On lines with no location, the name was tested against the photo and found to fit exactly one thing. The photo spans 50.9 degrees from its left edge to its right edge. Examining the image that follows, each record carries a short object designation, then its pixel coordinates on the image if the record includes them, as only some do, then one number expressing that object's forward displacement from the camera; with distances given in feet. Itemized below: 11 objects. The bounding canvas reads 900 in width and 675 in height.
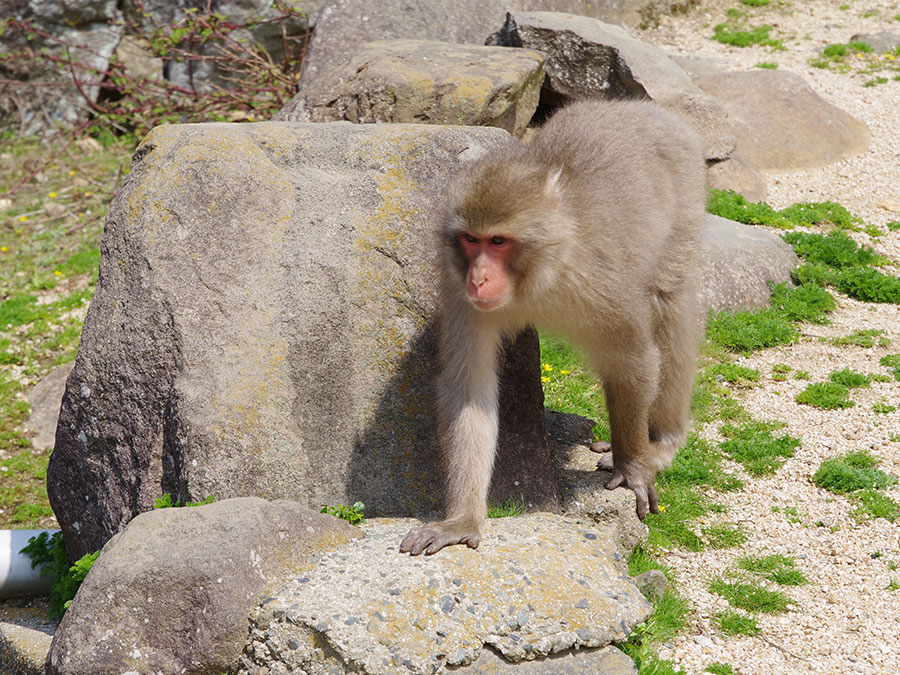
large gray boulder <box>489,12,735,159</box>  28.14
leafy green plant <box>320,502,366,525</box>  13.57
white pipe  15.75
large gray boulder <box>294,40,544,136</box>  23.34
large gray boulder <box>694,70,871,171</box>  30.53
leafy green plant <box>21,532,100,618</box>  14.40
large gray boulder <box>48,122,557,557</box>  13.57
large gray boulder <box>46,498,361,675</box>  10.83
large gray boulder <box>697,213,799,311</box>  23.16
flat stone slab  10.45
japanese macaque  12.33
